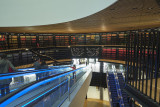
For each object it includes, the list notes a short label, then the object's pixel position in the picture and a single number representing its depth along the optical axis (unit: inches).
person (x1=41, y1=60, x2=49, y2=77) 181.7
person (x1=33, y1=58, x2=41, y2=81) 181.2
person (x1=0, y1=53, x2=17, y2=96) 139.6
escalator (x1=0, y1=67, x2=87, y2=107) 63.7
